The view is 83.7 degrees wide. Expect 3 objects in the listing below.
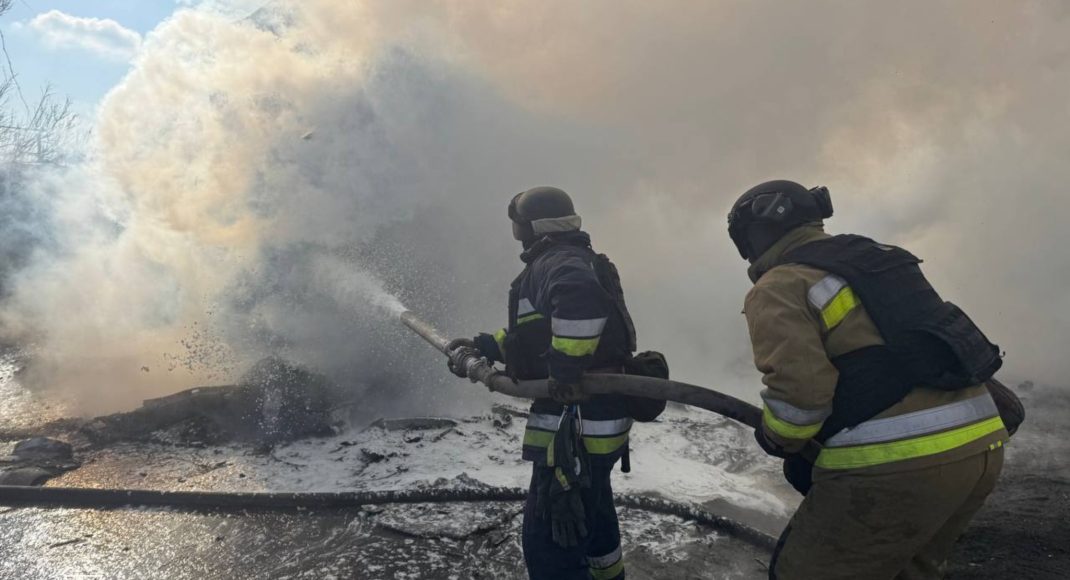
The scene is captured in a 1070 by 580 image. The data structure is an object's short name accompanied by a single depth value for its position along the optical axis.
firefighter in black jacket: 2.75
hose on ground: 4.19
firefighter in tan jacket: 1.91
